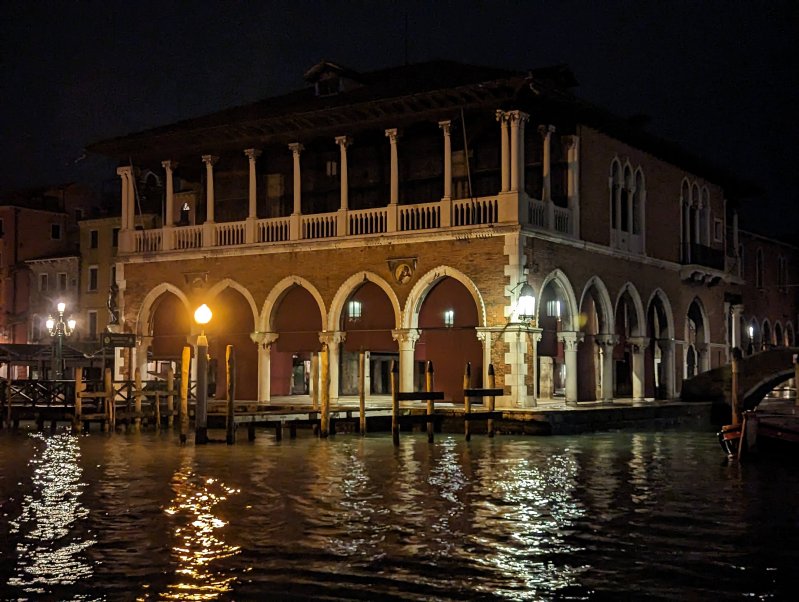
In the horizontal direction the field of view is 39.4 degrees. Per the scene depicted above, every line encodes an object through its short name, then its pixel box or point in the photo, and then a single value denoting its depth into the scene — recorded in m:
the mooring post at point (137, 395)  25.33
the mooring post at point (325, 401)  22.77
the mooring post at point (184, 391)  21.83
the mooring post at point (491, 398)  23.34
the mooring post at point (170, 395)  25.25
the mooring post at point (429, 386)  22.69
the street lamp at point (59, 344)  29.44
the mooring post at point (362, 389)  22.61
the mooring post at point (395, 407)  21.80
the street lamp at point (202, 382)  20.97
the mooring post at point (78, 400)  24.20
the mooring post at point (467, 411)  22.65
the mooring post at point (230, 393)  21.09
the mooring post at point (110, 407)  24.65
